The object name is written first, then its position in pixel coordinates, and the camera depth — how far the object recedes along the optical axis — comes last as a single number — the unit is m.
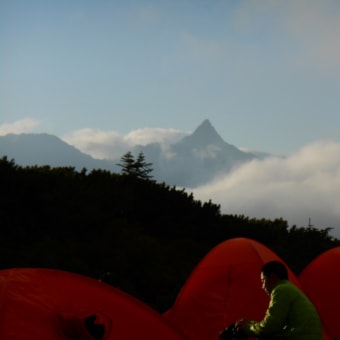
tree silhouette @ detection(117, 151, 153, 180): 53.09
